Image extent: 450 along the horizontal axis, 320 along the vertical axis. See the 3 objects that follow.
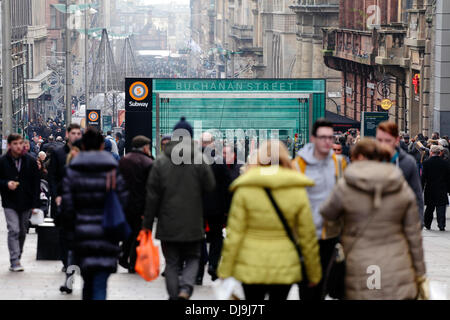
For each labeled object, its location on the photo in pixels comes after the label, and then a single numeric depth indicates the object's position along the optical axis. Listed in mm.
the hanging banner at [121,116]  60719
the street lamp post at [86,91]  49700
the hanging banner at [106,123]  52897
